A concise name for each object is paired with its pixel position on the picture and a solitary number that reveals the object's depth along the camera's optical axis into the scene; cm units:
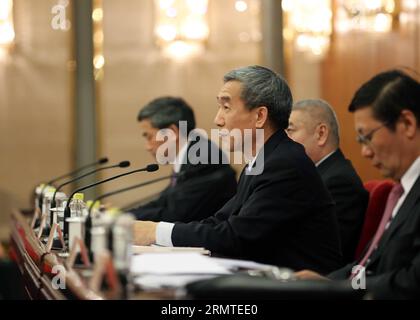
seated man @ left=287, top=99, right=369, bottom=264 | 582
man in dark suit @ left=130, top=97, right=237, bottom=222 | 728
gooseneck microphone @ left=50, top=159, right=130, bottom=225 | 589
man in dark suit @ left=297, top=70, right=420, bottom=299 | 369
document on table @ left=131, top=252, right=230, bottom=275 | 352
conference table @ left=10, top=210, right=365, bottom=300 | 300
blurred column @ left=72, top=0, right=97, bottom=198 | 1267
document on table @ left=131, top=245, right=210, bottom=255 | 437
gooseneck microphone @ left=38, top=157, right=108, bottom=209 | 728
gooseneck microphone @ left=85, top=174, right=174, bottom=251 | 441
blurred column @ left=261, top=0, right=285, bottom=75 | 1301
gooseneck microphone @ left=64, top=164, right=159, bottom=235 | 526
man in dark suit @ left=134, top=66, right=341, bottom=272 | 450
